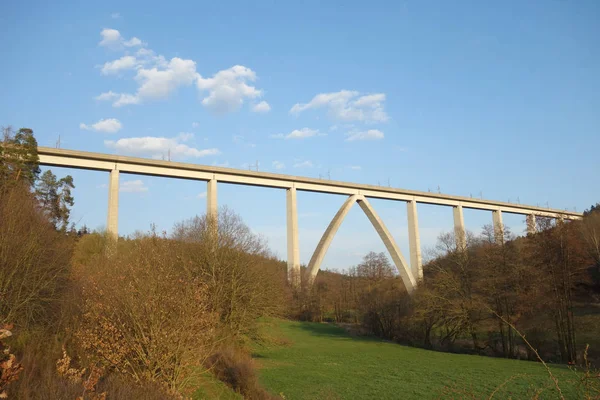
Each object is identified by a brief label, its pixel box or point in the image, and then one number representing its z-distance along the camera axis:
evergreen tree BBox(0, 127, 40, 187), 19.52
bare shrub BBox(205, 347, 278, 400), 10.84
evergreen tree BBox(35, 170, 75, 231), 24.89
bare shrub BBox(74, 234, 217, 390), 6.90
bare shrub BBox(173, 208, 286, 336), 16.91
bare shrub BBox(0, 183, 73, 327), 9.73
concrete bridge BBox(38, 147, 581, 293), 27.09
